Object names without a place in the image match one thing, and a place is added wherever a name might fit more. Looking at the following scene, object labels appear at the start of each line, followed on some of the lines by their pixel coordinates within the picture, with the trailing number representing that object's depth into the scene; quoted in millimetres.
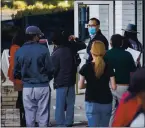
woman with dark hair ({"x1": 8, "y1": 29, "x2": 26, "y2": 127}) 18203
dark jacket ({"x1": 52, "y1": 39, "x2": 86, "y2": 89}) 17875
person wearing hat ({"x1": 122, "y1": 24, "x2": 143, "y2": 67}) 18700
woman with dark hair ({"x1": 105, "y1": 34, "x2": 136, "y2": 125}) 16250
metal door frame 26956
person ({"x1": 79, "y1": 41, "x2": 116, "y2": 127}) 14547
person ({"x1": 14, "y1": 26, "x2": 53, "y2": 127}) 16312
